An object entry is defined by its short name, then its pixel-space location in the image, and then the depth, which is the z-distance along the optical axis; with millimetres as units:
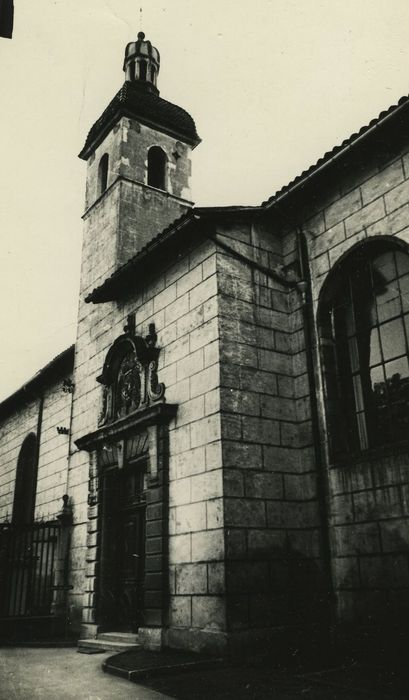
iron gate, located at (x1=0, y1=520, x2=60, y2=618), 10625
